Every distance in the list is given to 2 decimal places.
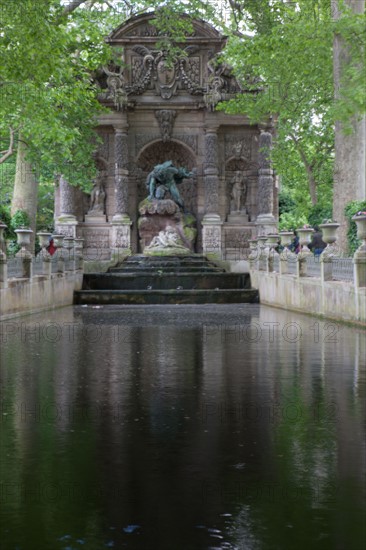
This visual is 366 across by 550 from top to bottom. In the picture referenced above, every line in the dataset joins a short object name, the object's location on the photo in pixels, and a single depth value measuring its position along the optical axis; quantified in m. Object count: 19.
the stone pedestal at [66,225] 33.26
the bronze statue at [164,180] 32.81
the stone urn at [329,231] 17.61
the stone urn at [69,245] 26.72
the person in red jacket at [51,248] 25.70
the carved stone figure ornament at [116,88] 33.25
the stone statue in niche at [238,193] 34.47
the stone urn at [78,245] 29.04
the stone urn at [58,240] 26.00
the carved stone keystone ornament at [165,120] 33.94
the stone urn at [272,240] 25.31
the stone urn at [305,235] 20.44
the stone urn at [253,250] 27.39
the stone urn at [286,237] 23.78
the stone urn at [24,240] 19.54
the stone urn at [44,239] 22.65
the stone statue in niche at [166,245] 31.23
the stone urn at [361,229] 14.80
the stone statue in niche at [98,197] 34.16
